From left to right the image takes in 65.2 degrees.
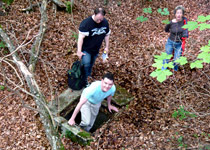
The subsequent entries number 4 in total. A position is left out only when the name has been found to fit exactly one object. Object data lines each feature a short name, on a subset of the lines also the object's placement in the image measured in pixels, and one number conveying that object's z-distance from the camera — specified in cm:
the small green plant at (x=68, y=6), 607
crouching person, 283
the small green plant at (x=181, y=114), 384
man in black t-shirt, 322
